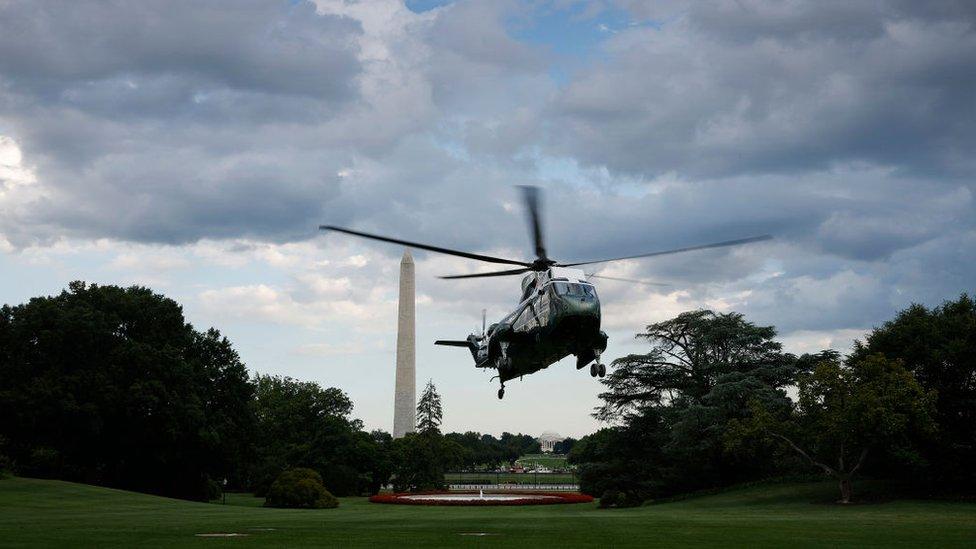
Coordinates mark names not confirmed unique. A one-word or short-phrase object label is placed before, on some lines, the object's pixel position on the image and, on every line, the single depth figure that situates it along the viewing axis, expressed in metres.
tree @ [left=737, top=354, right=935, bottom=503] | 53.50
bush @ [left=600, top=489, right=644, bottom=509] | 70.19
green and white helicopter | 30.88
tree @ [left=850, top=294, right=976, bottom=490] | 56.62
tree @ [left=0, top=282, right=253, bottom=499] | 64.38
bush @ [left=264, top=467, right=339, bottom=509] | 64.19
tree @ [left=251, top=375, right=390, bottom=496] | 87.94
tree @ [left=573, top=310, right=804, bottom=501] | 69.94
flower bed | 65.12
